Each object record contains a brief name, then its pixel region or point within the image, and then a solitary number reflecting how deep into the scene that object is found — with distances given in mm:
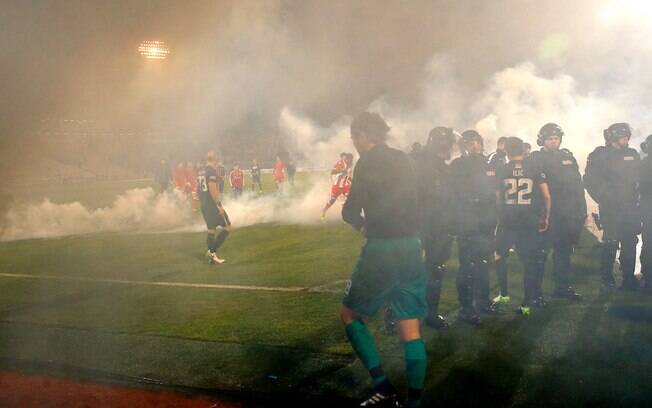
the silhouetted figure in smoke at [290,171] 28812
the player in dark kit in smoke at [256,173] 28636
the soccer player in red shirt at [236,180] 22791
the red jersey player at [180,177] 23172
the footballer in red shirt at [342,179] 15711
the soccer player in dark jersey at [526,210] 6000
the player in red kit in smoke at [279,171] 27312
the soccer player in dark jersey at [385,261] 3736
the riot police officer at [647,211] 6656
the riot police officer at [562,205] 6328
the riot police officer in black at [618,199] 6852
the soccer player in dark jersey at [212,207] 10383
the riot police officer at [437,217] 5469
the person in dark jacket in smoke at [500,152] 8944
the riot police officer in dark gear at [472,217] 5629
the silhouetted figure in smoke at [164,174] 25938
